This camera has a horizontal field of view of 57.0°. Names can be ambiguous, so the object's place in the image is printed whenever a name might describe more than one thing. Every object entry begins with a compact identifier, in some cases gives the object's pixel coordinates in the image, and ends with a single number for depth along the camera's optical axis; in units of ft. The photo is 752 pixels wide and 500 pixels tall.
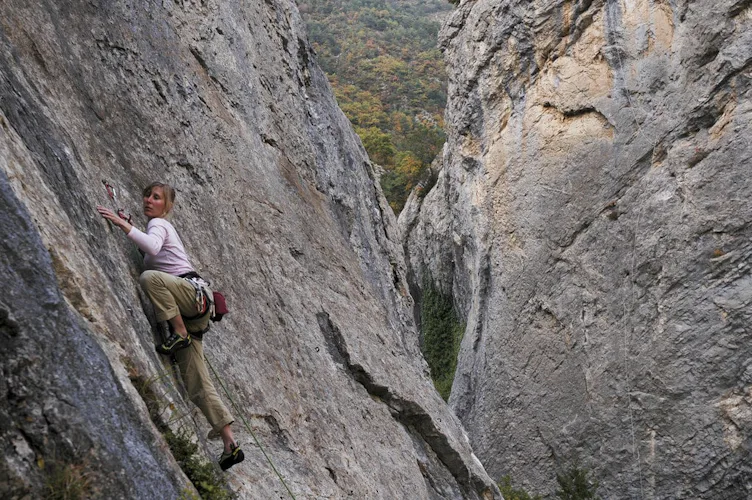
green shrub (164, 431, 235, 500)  13.03
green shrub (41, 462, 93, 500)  9.47
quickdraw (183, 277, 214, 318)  15.58
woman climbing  15.19
